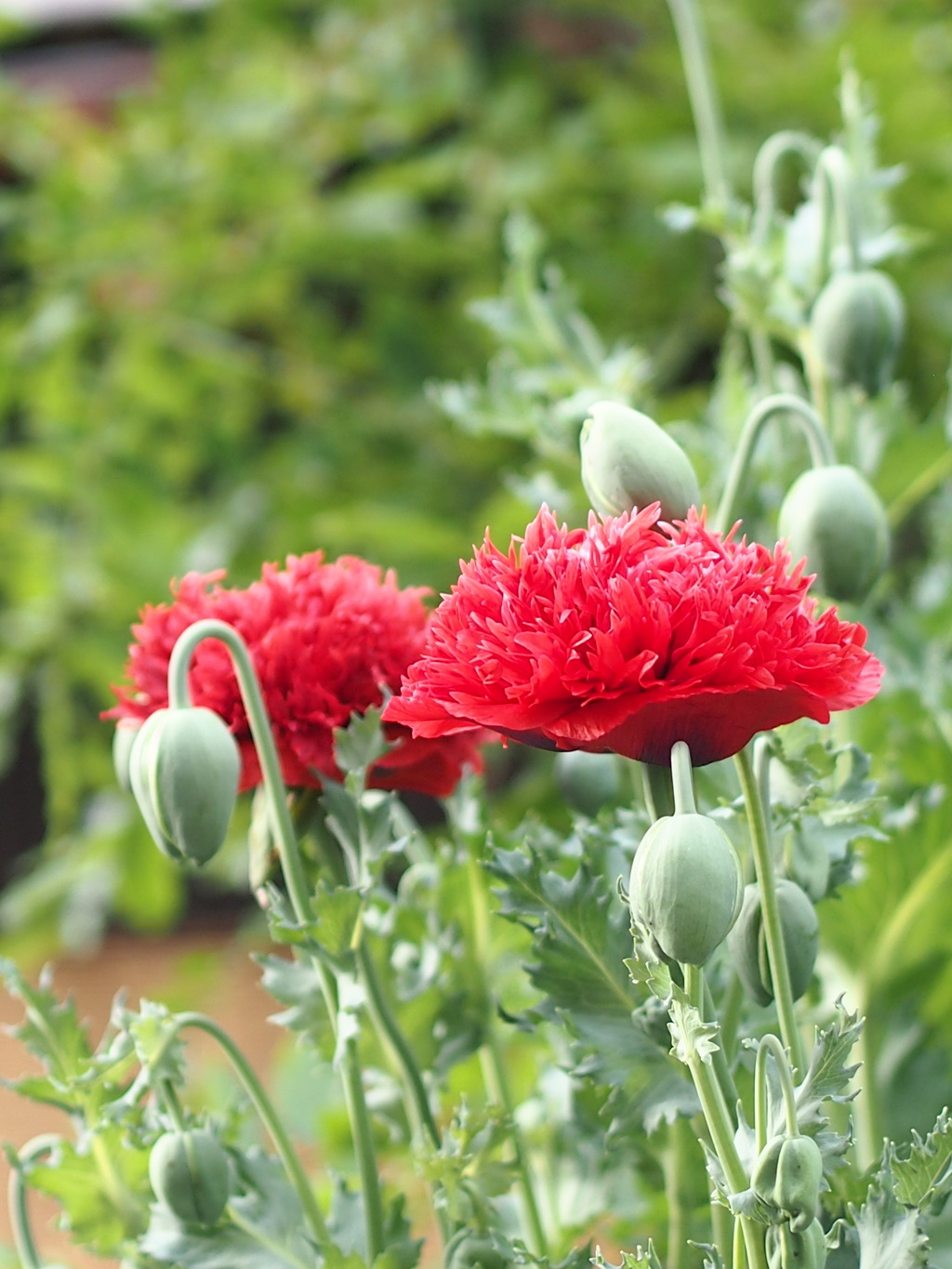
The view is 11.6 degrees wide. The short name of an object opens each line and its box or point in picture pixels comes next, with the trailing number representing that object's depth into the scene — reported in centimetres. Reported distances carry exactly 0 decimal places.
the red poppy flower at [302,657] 104
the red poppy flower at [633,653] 94
